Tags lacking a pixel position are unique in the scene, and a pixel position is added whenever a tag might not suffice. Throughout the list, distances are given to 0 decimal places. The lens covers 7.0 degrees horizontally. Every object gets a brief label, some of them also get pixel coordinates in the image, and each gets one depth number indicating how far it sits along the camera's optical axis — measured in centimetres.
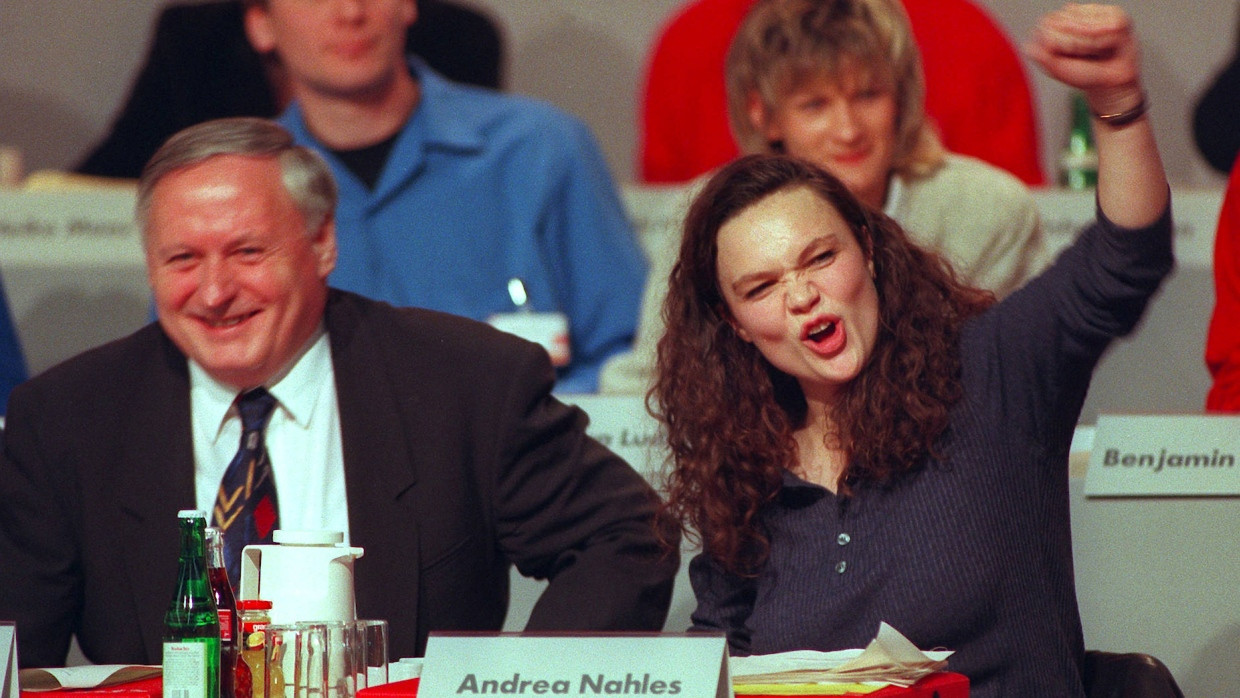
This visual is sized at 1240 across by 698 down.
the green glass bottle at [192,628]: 837
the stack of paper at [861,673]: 833
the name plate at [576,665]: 829
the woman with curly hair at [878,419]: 866
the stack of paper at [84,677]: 845
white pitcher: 844
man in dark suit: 887
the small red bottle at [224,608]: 842
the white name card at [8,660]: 839
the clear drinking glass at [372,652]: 843
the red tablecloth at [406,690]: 833
